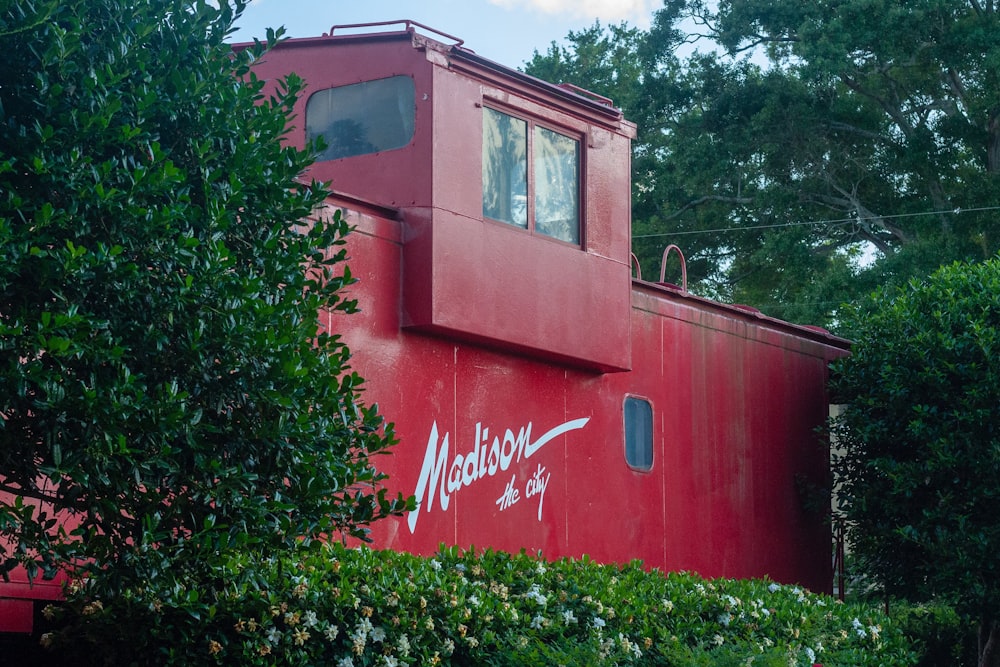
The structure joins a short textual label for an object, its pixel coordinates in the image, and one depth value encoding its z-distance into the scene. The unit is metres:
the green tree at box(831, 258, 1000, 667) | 11.54
